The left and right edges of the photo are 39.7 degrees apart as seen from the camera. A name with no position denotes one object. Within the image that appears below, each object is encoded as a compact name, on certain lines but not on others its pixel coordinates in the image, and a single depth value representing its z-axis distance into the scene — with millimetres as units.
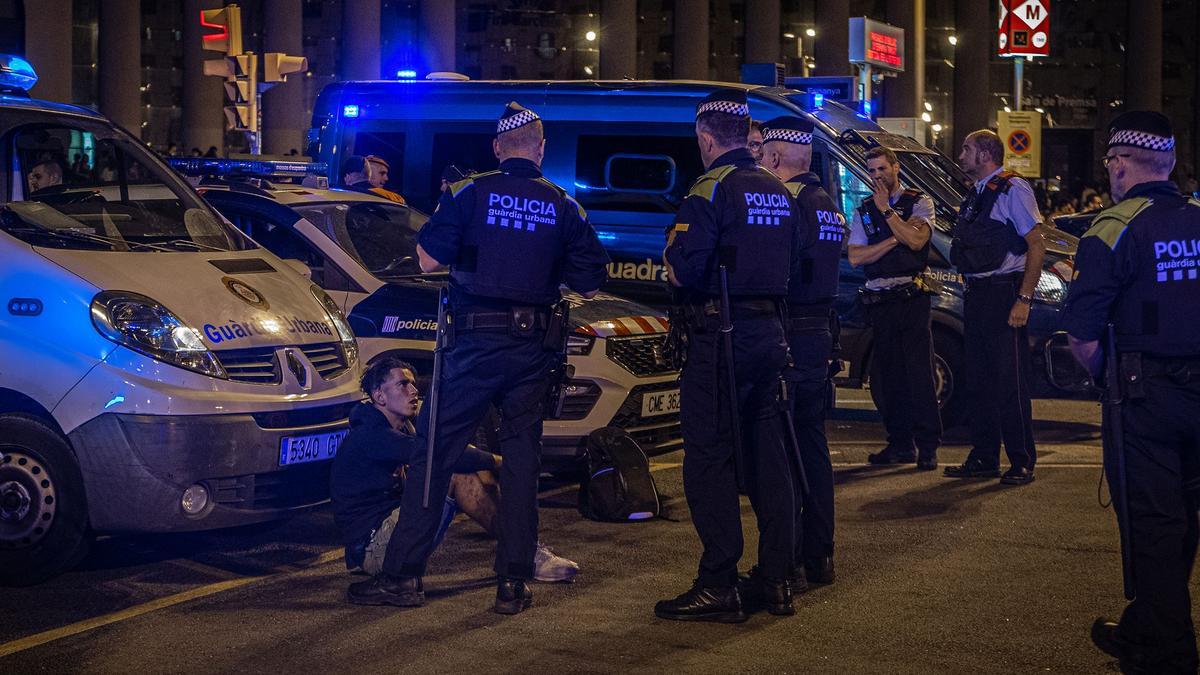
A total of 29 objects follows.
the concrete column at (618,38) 42938
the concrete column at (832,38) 46281
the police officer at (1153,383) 5340
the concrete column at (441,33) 38375
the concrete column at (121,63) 37438
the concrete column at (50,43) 29719
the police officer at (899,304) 9734
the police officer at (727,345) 6207
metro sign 19719
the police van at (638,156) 11430
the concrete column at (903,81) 48469
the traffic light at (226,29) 18047
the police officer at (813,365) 6848
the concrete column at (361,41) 35656
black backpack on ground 8102
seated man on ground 6820
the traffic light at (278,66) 18453
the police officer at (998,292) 9273
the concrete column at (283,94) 34000
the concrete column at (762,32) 48594
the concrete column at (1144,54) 56438
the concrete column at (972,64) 54125
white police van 6617
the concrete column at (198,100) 36188
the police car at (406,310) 8688
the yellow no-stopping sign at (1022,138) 19453
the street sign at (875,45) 18156
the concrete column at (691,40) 47000
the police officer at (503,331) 6281
